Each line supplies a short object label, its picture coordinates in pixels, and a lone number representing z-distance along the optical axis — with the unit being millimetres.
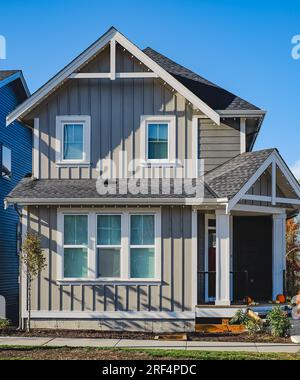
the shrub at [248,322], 15281
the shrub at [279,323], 15102
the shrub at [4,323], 16469
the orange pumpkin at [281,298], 17750
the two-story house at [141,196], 16516
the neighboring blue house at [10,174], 23328
